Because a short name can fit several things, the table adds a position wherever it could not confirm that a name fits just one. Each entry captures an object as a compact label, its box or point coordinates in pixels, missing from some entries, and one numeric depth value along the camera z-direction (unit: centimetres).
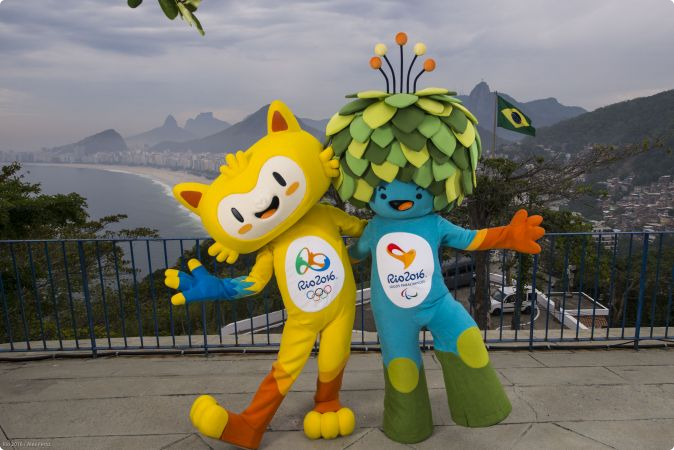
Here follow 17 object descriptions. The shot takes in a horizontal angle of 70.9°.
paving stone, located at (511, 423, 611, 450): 288
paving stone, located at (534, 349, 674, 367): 414
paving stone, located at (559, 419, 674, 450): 289
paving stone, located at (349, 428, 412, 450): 290
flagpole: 1156
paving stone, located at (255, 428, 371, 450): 293
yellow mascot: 264
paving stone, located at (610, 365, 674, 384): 377
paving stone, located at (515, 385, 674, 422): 323
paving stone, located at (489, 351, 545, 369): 410
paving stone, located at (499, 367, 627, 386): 374
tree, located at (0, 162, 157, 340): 1077
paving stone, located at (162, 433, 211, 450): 297
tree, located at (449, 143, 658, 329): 1255
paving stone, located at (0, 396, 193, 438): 317
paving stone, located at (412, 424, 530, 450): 290
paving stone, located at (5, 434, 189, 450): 299
